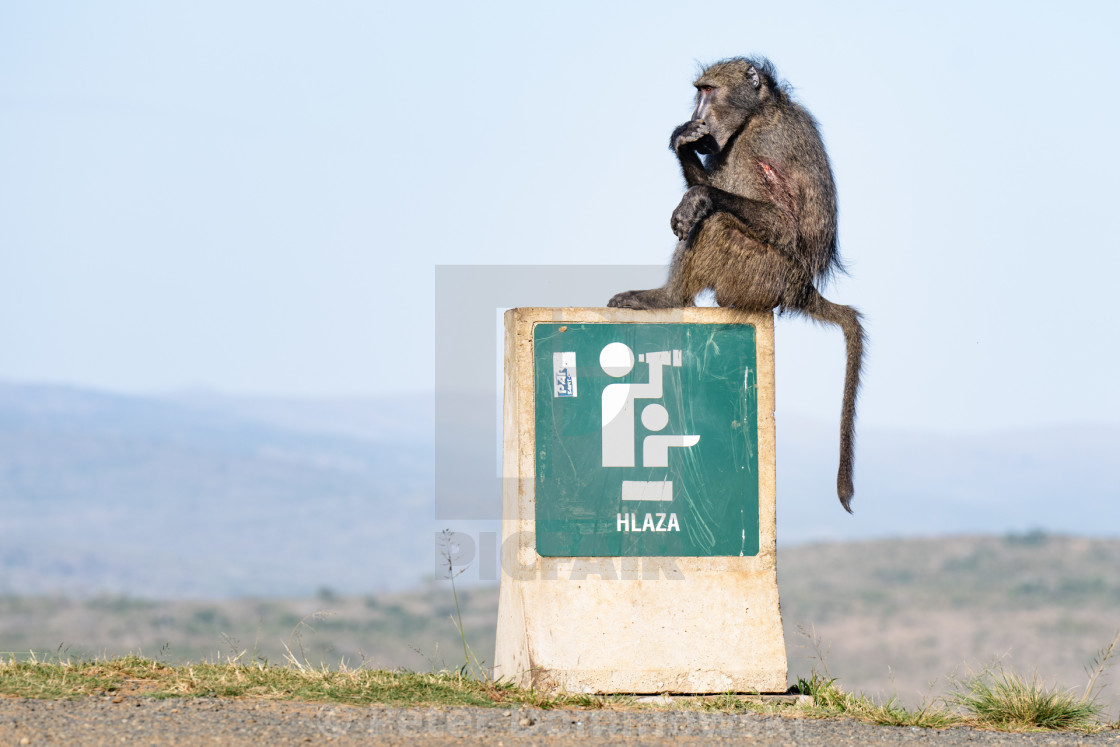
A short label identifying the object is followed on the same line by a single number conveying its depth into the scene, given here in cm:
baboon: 1358
